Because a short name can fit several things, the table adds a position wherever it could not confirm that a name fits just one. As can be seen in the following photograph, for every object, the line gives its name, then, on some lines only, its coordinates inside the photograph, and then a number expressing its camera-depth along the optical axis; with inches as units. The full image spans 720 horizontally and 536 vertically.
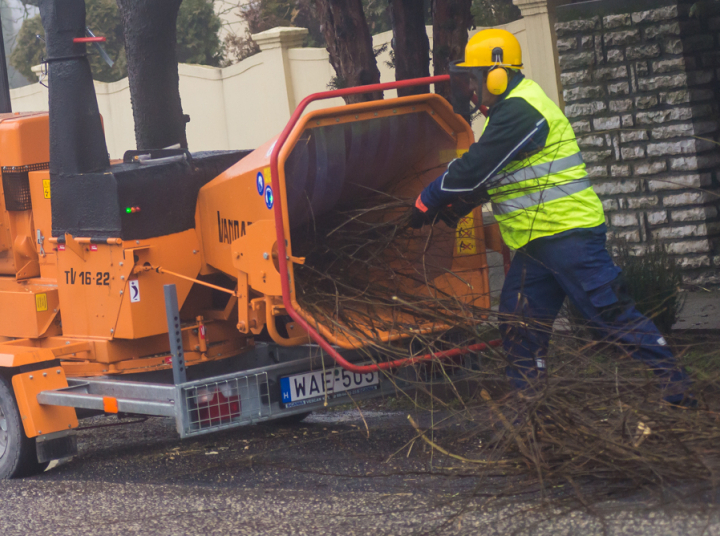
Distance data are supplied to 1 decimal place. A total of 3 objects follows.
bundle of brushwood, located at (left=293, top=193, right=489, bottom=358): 323.3
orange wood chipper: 325.7
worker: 310.8
